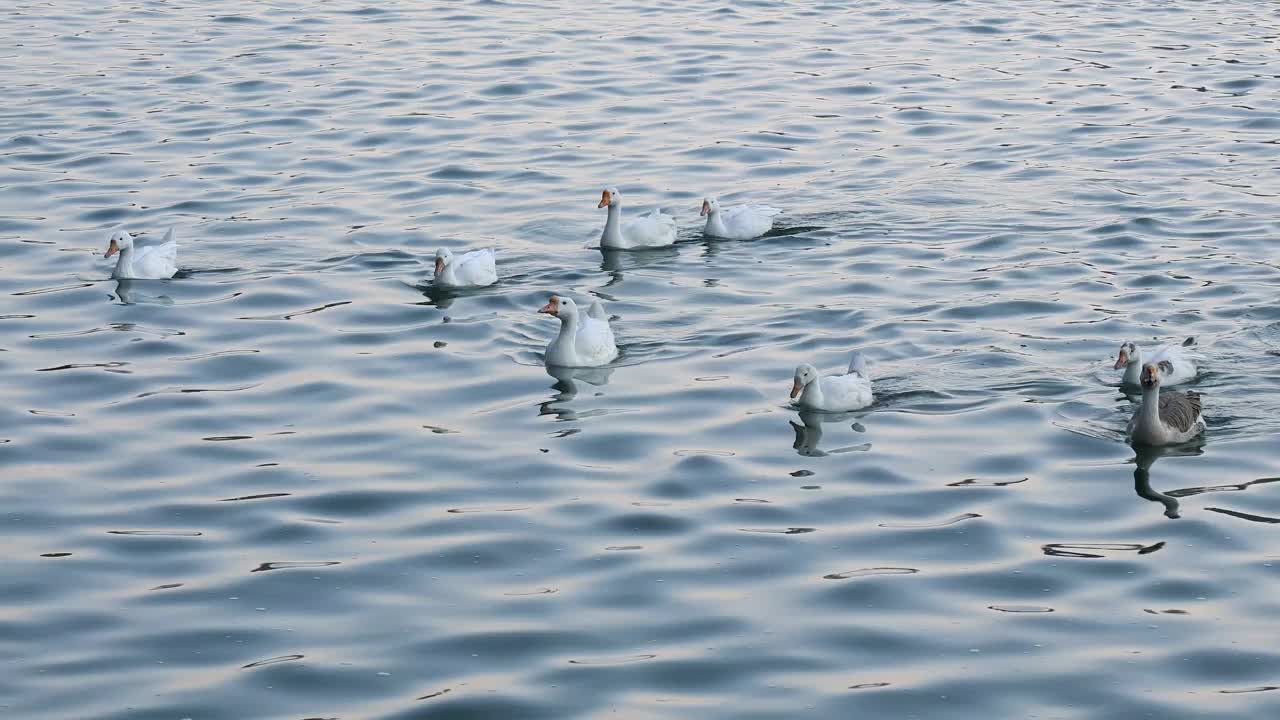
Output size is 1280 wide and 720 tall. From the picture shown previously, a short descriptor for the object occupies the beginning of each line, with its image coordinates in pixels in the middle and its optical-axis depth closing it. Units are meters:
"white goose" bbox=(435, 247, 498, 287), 18.53
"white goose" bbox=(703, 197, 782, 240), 20.45
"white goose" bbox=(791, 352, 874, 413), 14.92
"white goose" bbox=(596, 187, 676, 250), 20.30
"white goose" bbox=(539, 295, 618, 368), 16.44
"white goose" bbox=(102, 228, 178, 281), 18.77
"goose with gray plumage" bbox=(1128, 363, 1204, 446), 14.27
